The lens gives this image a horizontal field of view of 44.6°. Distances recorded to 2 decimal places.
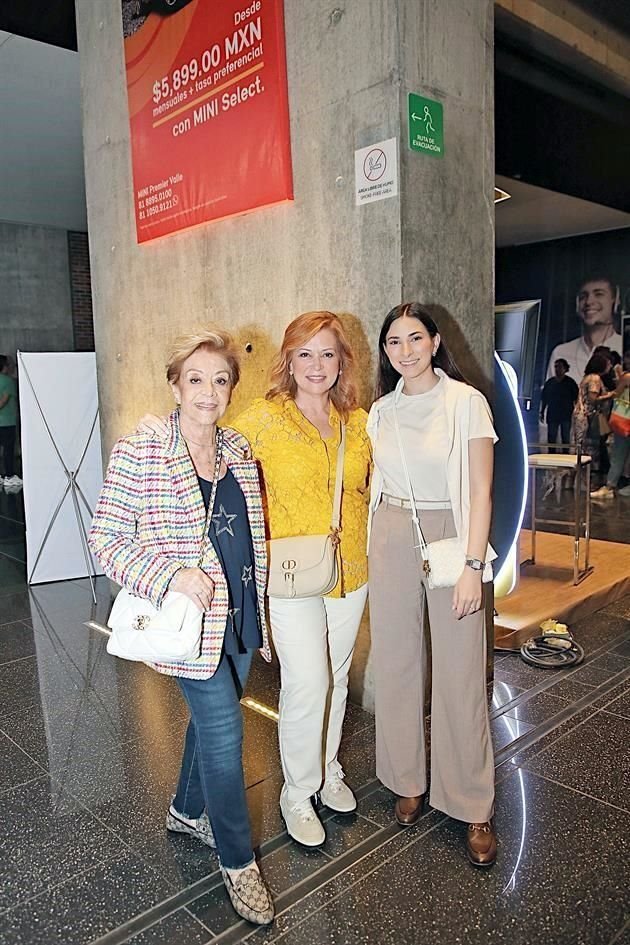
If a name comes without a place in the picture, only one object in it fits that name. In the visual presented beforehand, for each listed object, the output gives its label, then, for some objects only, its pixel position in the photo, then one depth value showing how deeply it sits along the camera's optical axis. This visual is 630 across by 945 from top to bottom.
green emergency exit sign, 2.92
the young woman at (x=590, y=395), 9.67
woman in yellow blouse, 2.25
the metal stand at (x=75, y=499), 5.49
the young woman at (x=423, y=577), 2.18
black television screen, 4.43
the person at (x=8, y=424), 10.49
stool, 4.75
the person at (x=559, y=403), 11.41
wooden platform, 4.05
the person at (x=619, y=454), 8.89
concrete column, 2.94
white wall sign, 2.91
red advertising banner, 3.34
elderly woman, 1.90
